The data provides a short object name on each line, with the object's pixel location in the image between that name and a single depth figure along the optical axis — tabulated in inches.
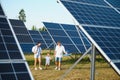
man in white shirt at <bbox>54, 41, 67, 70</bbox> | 741.2
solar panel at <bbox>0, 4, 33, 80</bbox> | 258.7
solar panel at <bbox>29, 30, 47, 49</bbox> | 1186.6
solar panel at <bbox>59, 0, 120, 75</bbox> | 392.8
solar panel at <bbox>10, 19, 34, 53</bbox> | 937.5
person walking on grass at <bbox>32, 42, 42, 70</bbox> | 727.4
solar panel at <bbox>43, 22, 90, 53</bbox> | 873.8
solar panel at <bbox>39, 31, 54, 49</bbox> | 1222.8
